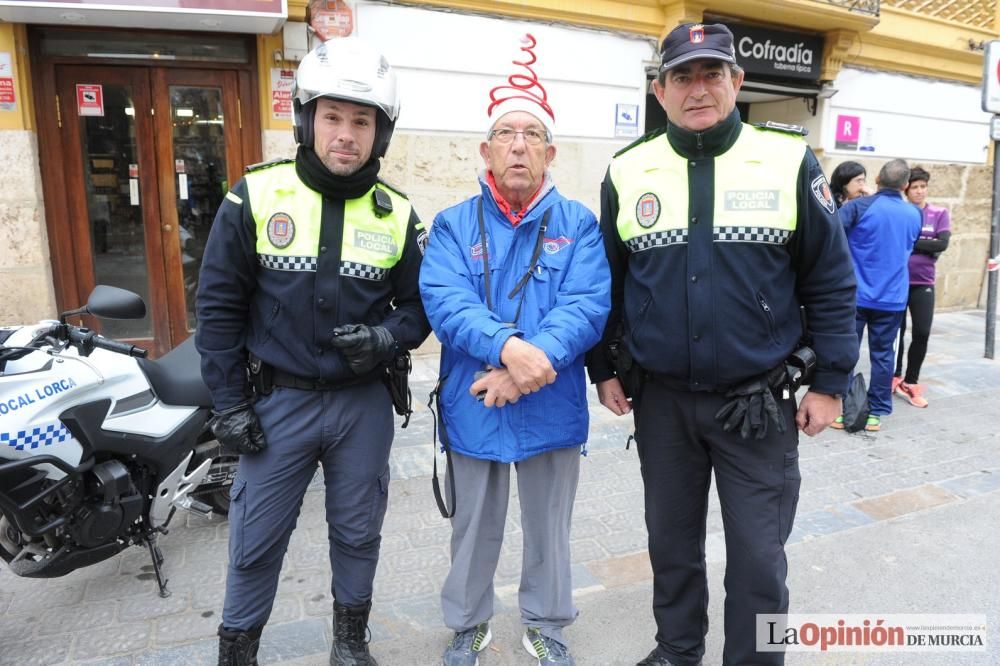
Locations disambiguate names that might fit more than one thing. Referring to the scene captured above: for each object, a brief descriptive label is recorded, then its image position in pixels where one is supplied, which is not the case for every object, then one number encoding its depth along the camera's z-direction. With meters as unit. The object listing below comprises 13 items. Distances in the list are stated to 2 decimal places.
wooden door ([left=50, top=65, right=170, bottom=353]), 6.16
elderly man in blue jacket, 2.29
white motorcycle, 2.57
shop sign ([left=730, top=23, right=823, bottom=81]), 8.59
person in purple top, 6.09
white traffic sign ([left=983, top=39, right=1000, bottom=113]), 7.14
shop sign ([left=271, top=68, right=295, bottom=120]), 6.39
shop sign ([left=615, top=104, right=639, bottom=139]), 7.86
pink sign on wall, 9.56
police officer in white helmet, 2.30
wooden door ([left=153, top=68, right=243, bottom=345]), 6.38
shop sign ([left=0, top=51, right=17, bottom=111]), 5.64
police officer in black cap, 2.19
